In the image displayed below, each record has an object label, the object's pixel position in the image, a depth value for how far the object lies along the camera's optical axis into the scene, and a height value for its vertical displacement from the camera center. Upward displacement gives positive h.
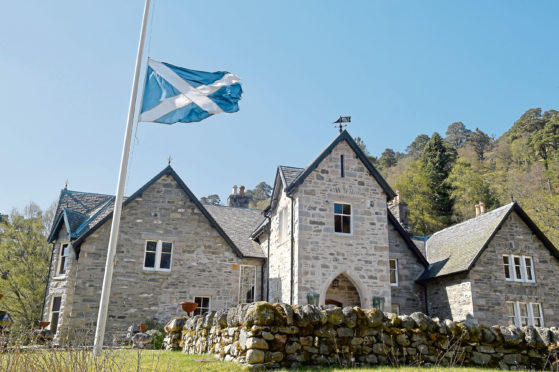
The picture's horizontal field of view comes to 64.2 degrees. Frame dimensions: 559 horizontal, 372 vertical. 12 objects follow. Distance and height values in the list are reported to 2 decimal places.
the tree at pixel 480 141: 78.81 +30.91
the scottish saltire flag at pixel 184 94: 10.26 +4.89
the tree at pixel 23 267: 28.39 +2.36
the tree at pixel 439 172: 48.44 +15.67
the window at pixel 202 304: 20.09 +0.23
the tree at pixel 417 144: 89.81 +34.23
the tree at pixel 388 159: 77.11 +27.04
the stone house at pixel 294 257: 18.80 +2.39
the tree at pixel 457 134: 92.00 +36.87
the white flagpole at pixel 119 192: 8.22 +2.34
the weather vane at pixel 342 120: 20.67 +8.60
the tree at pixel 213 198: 80.34 +19.79
